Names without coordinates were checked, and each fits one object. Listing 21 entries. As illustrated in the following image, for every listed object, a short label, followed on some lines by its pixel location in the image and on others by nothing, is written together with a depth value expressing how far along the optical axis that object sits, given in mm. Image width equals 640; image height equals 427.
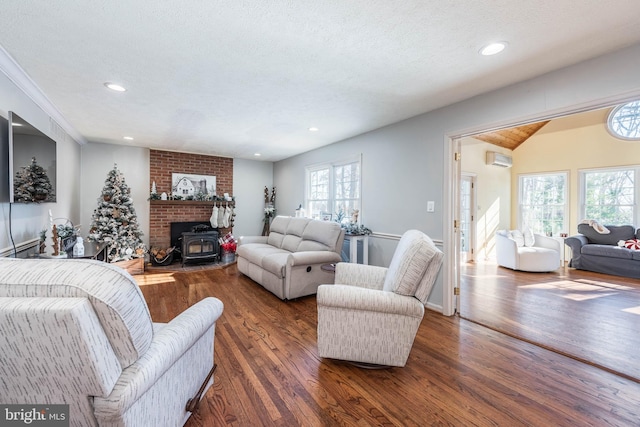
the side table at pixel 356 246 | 3986
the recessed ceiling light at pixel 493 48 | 1942
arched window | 5246
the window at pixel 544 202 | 6223
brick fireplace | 5564
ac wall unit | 6349
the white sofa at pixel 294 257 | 3443
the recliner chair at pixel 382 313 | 1913
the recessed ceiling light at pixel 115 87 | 2609
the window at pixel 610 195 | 5395
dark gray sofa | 4773
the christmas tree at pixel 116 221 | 4488
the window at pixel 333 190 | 4672
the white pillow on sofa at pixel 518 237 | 5664
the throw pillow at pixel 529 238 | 5703
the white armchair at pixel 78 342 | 845
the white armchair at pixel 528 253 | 5180
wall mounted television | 2287
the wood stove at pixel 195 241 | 5332
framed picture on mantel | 5750
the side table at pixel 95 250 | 3467
